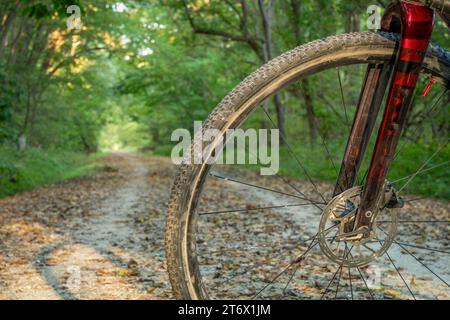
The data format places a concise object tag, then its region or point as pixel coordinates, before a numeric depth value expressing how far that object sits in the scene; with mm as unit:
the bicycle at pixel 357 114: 1858
